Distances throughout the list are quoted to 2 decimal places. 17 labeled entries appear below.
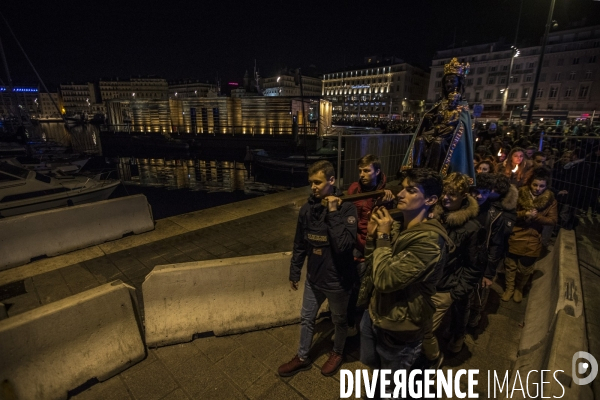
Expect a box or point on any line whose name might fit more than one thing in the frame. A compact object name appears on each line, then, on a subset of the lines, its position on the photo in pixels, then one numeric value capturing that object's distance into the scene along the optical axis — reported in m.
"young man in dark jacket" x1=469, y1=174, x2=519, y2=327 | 3.25
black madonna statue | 3.76
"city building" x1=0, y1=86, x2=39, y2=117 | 116.20
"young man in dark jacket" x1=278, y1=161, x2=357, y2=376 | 2.61
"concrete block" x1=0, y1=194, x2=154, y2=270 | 5.36
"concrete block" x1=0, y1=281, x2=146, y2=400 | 2.49
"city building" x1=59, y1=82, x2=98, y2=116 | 132.31
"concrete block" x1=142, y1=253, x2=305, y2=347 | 3.31
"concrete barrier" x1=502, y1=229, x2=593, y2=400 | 1.96
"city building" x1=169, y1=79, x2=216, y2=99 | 128.12
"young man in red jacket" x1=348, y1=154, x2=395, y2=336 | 3.04
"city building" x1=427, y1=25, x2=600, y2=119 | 57.12
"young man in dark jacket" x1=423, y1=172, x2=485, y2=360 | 2.69
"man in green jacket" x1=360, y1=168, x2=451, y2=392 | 1.87
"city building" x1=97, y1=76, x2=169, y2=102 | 124.56
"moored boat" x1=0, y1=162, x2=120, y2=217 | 8.55
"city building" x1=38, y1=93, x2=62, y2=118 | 128.75
